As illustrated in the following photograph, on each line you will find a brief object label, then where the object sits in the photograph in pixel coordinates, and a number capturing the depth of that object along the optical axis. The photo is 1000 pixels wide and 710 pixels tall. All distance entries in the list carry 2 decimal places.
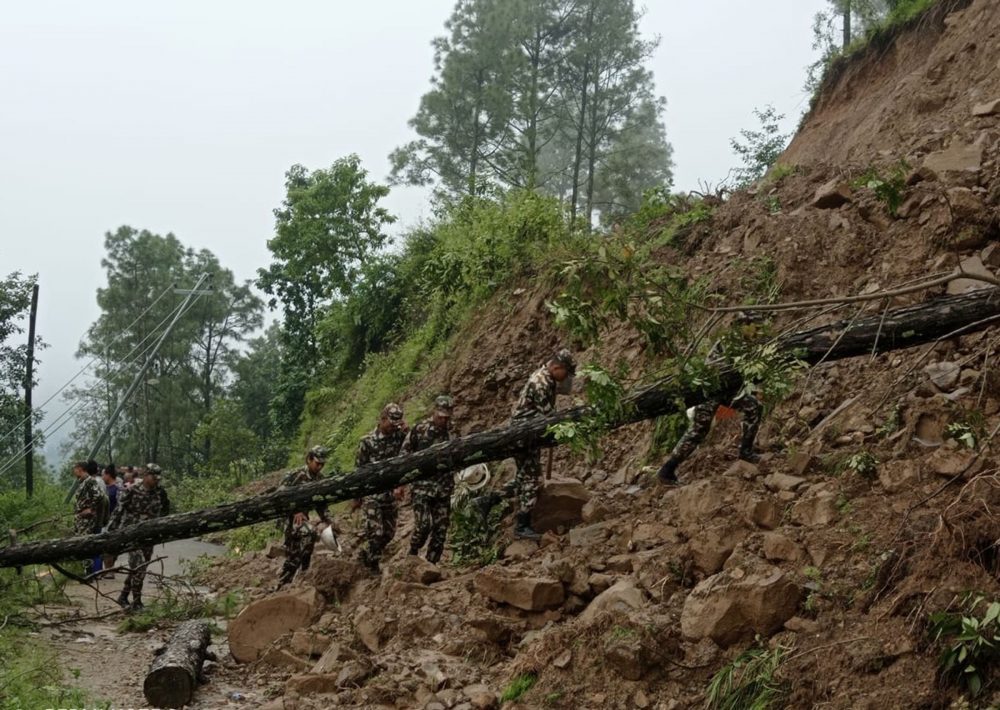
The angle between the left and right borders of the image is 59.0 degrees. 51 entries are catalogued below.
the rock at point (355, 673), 6.64
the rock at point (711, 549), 6.36
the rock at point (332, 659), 6.96
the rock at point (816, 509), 6.39
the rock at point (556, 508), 8.62
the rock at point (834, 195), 11.04
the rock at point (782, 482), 7.20
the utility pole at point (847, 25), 20.56
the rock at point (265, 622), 8.05
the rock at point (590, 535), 7.77
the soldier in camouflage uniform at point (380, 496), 8.95
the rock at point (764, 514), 6.73
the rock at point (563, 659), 5.92
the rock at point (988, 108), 11.01
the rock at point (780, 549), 6.05
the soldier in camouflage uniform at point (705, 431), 8.16
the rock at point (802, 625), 5.33
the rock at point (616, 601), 6.24
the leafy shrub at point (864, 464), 6.76
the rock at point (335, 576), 8.59
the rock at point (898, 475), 6.33
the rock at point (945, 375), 7.31
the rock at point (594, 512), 8.42
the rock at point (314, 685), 6.70
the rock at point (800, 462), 7.42
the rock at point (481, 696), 5.92
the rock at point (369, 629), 7.34
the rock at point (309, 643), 7.71
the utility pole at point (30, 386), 20.30
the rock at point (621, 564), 7.02
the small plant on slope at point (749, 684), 5.02
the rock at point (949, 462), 6.08
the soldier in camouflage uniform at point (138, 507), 10.21
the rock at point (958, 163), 9.80
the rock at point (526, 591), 6.93
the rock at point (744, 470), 7.65
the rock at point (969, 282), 8.03
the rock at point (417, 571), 8.15
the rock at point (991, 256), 8.48
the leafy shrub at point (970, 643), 4.30
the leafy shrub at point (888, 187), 6.44
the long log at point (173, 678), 6.94
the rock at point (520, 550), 8.23
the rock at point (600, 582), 6.88
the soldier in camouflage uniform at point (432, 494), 8.69
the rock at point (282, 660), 7.58
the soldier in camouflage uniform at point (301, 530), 9.16
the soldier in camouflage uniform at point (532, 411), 8.47
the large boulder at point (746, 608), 5.52
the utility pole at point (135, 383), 18.97
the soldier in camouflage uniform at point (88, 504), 11.00
